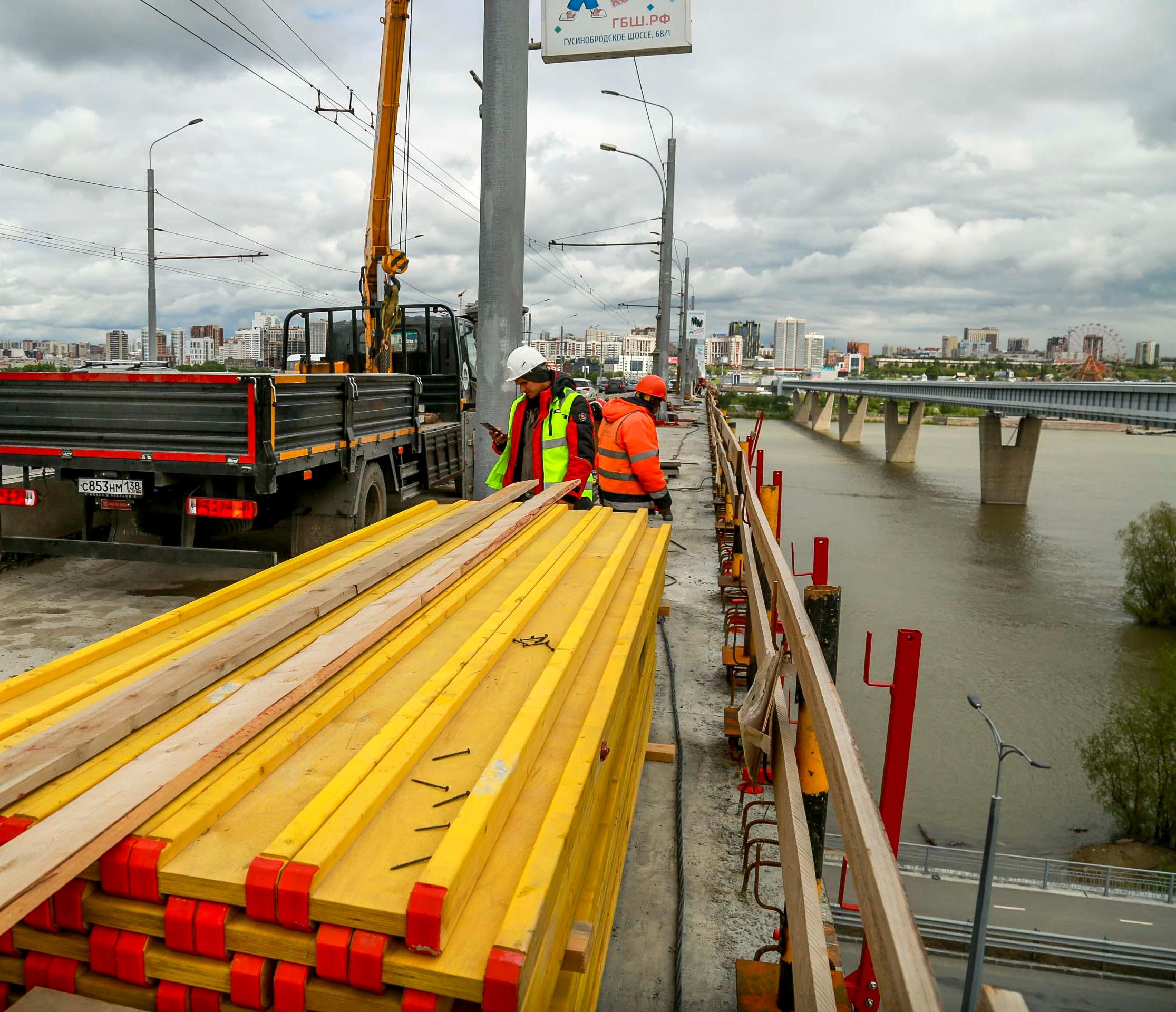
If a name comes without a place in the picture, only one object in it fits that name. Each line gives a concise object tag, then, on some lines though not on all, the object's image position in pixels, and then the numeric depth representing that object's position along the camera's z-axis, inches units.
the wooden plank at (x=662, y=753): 174.1
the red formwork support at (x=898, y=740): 119.7
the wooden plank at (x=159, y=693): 77.8
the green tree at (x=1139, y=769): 629.3
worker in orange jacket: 258.5
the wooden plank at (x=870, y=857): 49.5
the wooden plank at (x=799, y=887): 67.8
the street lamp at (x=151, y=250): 793.6
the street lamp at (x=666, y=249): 1179.9
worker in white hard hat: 248.8
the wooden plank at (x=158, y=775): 62.8
